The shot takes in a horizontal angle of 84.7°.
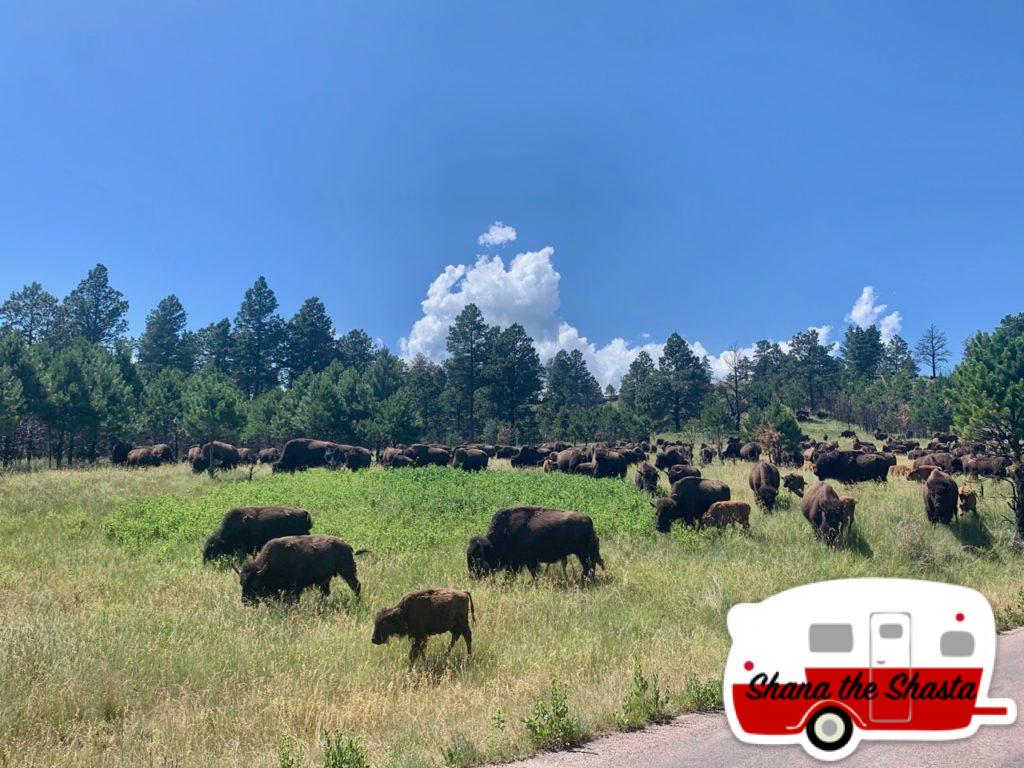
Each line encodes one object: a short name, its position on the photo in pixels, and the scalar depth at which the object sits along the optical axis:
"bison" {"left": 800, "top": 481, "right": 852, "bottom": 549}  16.56
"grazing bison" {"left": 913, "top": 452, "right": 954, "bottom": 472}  35.12
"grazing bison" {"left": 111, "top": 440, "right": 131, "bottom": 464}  47.34
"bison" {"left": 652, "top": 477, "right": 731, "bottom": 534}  18.55
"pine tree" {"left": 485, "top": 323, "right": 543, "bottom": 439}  76.75
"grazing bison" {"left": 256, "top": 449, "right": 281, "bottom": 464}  49.78
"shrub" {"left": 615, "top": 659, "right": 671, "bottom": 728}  6.29
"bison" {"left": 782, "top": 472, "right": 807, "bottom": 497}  25.46
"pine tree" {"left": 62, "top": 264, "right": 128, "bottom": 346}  82.56
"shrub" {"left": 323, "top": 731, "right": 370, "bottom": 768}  5.12
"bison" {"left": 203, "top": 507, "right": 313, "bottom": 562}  14.59
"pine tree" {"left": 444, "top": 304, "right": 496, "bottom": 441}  81.12
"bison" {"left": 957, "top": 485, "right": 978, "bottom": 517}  20.03
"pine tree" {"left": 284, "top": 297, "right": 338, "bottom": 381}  89.56
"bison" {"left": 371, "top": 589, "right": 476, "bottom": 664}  8.34
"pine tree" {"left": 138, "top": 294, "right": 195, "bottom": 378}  86.81
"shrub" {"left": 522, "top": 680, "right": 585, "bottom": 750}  5.85
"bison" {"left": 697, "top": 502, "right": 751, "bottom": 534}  17.95
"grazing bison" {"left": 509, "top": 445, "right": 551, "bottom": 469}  47.91
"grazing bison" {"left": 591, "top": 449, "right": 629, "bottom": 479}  34.66
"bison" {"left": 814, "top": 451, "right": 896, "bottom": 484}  32.91
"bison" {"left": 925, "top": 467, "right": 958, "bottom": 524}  19.08
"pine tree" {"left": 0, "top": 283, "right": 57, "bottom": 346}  78.88
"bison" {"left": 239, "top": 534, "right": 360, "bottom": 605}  11.19
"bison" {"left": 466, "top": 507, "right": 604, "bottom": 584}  13.10
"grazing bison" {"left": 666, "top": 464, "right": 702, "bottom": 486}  28.80
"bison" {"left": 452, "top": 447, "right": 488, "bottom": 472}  43.09
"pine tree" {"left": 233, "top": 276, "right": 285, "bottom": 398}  85.81
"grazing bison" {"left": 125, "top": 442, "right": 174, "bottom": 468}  45.64
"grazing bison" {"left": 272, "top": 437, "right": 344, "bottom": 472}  40.16
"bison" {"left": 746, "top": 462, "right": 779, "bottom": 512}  21.41
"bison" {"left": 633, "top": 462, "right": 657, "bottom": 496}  28.00
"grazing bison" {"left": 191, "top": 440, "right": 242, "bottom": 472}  40.00
